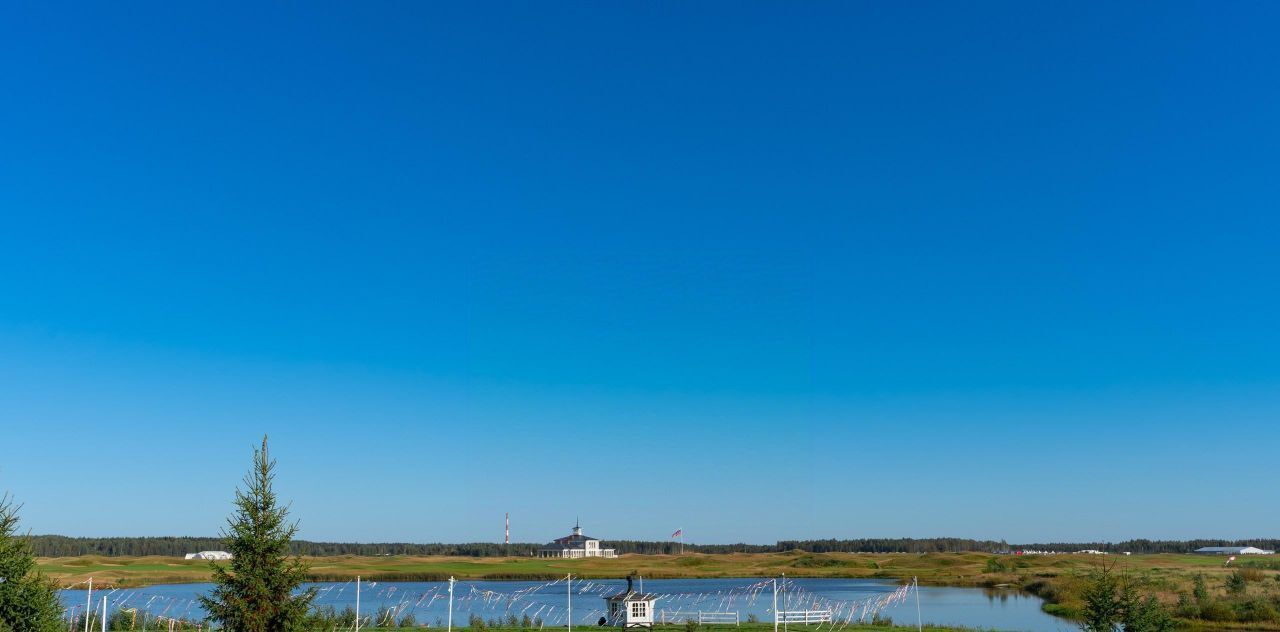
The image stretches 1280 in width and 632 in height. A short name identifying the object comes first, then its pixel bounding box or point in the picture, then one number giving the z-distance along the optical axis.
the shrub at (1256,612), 51.97
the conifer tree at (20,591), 18.28
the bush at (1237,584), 61.50
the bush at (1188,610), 53.81
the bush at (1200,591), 56.88
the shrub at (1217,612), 52.81
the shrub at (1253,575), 72.63
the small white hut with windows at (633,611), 41.66
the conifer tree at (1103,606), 28.59
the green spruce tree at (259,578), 18.20
